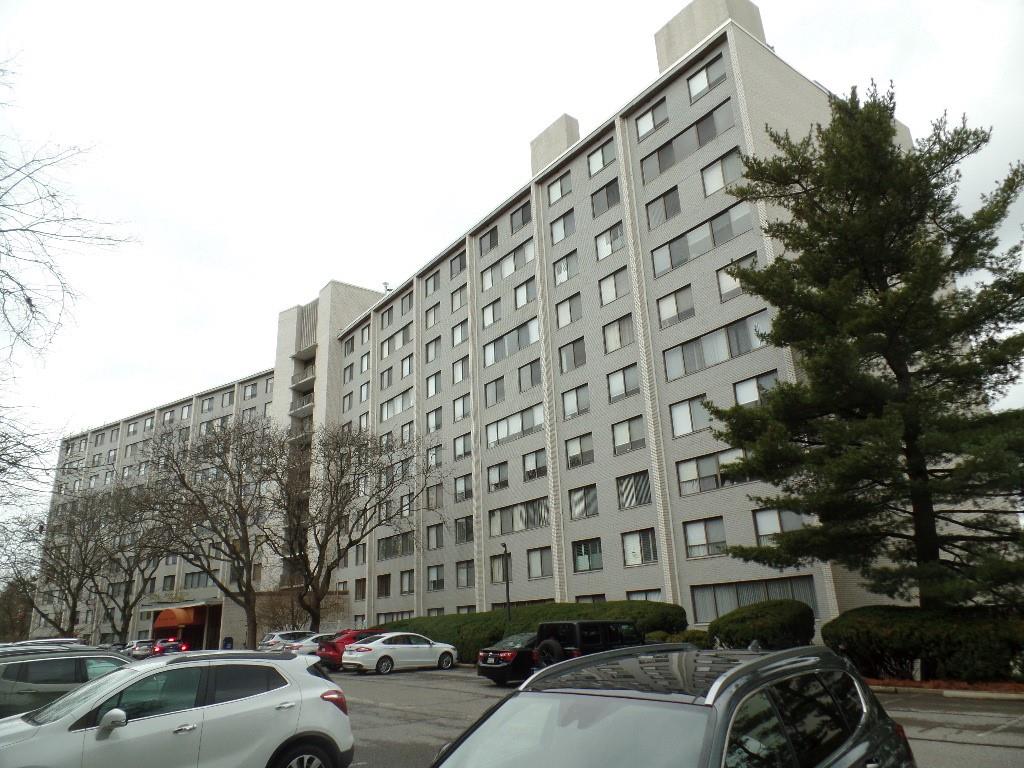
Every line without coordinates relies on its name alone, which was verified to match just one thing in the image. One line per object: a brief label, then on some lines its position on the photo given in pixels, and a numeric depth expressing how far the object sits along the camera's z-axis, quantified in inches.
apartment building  1137.4
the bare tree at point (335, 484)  1512.1
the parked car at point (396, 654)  1016.9
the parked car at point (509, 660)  773.9
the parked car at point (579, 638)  713.6
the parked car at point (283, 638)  1256.8
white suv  238.5
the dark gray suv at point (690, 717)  123.7
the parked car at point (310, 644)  1181.7
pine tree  618.8
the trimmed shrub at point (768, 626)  761.0
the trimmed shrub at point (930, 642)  558.6
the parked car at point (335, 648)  1111.0
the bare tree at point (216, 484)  1411.2
